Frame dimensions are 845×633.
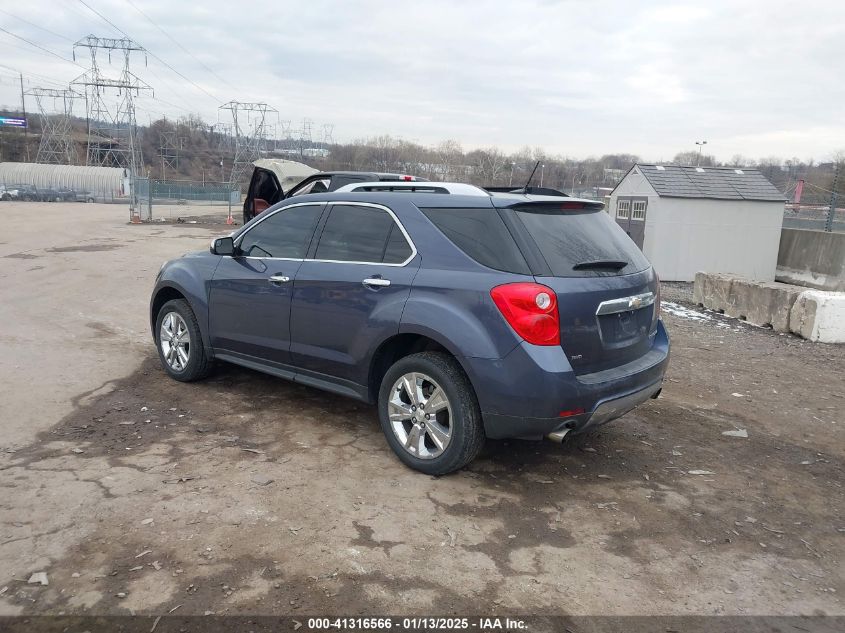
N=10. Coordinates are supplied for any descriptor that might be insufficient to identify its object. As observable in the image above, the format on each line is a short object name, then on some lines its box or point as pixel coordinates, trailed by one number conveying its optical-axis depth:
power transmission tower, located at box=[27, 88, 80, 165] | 88.56
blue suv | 3.64
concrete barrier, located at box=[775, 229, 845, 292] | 13.41
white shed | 14.55
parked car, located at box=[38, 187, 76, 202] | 53.86
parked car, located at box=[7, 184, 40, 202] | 52.47
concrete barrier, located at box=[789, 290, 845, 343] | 8.30
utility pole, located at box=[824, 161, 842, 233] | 15.58
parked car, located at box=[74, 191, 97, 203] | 56.12
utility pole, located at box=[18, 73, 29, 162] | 101.44
